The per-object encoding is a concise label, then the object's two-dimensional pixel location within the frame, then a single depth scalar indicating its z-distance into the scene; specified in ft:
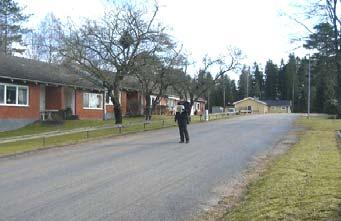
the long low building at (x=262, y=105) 445.83
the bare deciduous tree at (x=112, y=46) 110.32
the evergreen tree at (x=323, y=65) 116.88
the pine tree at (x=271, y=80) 506.07
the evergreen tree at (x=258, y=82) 521.00
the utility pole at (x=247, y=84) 503.77
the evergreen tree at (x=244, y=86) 513.29
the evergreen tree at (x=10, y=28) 193.57
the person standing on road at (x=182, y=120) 74.64
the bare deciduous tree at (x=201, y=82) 181.71
